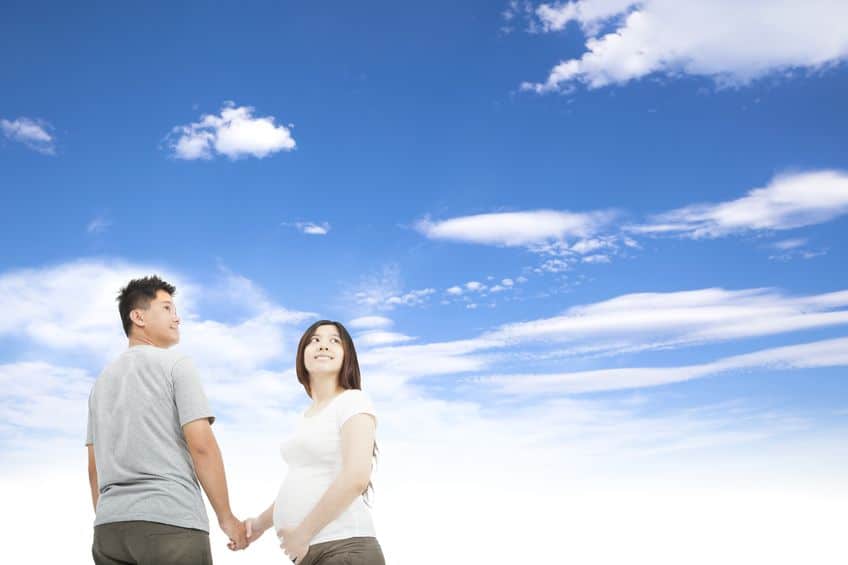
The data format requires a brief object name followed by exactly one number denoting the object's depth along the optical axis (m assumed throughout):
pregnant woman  4.36
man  4.46
